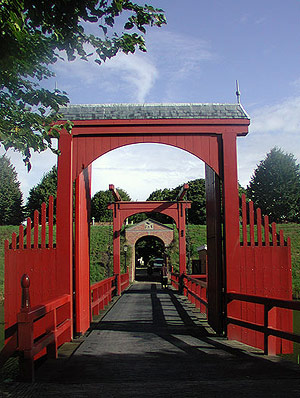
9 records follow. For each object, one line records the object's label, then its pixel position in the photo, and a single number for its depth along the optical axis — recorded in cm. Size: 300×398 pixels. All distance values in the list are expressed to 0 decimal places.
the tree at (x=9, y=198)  5088
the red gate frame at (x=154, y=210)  1919
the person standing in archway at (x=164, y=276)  2158
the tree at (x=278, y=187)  4597
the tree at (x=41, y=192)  5234
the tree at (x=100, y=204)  6431
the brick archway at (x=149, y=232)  3145
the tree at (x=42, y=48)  434
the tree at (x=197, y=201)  5288
